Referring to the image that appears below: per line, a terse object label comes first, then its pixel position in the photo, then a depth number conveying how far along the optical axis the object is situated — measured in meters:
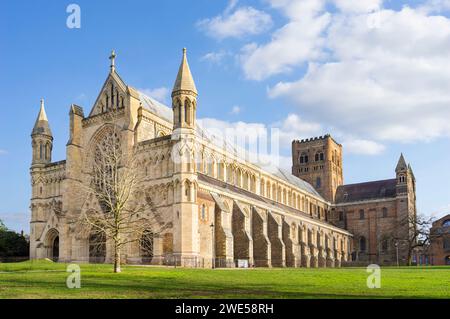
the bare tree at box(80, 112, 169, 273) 45.34
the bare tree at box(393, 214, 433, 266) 84.21
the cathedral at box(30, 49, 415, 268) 51.12
